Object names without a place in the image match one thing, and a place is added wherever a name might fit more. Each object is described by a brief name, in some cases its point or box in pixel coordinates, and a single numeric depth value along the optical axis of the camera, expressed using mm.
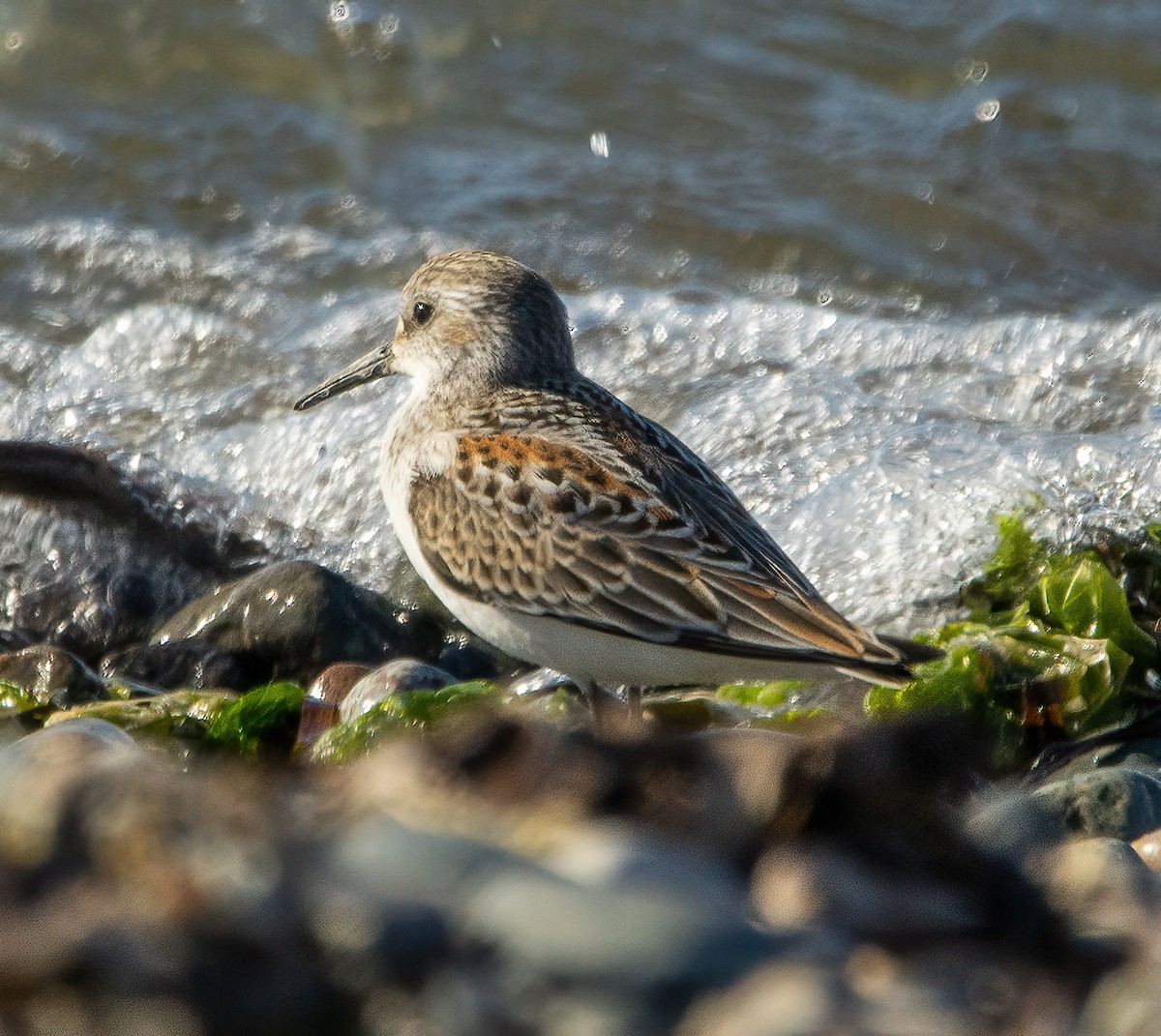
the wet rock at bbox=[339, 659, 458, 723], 8352
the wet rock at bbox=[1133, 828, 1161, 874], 5762
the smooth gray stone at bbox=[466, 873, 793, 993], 3570
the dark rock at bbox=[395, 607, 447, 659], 10754
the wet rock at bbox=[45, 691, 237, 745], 8062
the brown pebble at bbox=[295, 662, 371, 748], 8328
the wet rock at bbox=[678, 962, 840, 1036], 3527
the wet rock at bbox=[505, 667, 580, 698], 10047
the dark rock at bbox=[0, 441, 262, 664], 11422
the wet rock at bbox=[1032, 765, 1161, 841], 6168
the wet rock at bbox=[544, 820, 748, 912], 3815
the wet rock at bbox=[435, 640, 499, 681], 10719
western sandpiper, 8156
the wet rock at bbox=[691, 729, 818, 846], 4309
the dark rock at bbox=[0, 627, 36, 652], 11187
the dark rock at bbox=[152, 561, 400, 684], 10227
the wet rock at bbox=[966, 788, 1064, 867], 4477
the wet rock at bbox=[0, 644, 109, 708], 9203
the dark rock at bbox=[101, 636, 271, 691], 10094
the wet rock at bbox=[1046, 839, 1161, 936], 4219
